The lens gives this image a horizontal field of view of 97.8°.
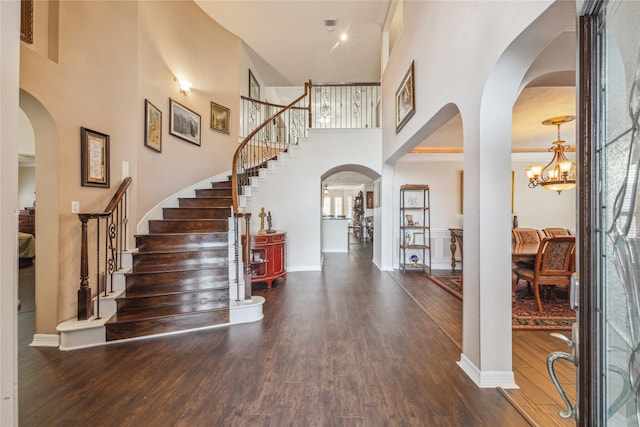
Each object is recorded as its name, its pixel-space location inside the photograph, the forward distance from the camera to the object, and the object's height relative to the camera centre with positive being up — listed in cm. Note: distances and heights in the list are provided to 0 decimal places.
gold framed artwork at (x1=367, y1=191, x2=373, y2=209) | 1188 +58
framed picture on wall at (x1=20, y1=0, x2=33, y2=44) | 243 +169
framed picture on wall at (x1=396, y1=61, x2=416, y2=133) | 351 +156
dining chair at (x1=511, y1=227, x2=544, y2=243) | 439 -37
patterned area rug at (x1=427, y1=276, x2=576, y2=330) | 307 -122
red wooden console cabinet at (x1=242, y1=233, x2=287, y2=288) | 460 -76
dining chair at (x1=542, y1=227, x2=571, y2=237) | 462 -33
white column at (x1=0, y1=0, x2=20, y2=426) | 72 +1
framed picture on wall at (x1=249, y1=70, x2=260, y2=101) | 692 +325
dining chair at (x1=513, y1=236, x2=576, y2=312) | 334 -63
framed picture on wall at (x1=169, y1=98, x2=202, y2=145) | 461 +158
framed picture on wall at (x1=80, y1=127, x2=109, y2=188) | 292 +60
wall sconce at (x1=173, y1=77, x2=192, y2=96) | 482 +223
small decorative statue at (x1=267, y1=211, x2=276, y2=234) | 510 -23
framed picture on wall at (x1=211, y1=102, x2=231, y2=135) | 560 +196
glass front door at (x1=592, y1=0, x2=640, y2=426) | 68 -1
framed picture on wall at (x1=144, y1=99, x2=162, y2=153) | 391 +125
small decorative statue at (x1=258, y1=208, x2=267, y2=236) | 495 -22
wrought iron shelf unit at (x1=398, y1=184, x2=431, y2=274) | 581 -28
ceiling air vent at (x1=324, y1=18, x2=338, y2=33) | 554 +382
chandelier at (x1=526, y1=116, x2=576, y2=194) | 378 +58
